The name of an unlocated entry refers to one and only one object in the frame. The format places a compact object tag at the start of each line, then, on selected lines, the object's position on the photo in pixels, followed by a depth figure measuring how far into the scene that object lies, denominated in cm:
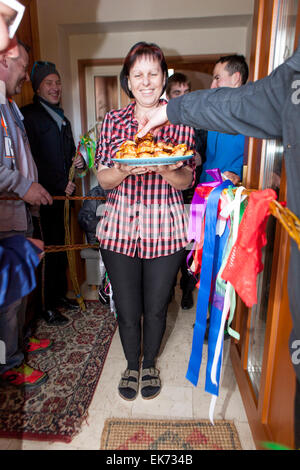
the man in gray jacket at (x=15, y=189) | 153
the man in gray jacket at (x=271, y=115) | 71
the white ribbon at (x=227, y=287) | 107
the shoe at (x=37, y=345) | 201
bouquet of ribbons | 88
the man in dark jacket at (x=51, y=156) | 226
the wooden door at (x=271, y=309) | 104
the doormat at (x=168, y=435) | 133
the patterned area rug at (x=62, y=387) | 145
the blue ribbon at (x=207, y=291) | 121
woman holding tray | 134
